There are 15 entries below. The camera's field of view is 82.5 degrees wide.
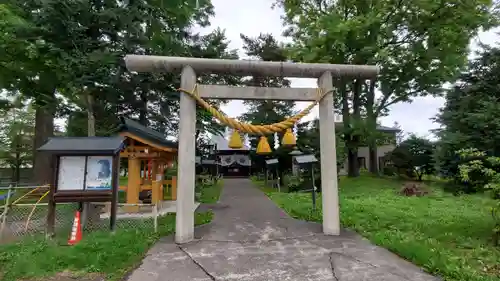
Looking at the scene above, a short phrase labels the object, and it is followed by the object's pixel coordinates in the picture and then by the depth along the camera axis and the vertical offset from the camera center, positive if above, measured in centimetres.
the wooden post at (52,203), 617 -73
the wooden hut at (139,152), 973 +63
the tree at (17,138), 2059 +226
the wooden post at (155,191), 1034 -82
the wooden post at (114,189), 645 -46
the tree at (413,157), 1753 +69
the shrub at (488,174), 504 -16
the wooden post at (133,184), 1028 -55
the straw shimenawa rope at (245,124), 626 +104
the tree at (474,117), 599 +113
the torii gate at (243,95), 611 +170
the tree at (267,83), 2173 +672
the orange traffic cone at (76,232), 583 -130
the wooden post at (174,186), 1301 -80
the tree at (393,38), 1512 +723
